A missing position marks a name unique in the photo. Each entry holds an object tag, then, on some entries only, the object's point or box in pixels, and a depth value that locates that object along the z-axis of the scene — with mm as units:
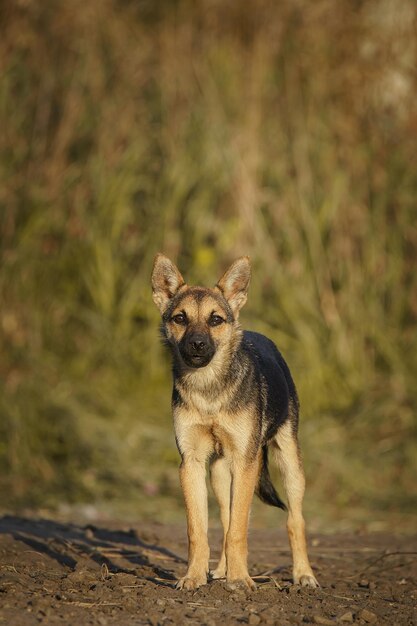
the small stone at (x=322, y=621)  10238
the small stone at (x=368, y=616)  10539
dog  11984
